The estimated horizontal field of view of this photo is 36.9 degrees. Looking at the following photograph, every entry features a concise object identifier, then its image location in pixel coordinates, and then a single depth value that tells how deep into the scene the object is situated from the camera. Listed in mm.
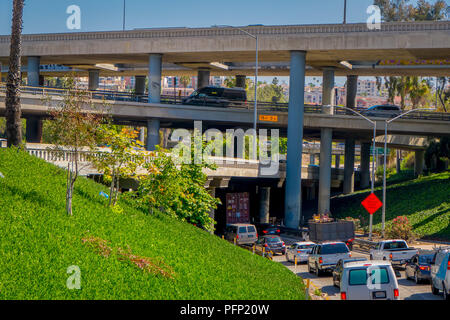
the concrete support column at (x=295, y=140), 59375
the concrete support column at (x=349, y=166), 81250
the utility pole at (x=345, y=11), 65125
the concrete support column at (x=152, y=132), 67188
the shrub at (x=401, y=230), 48188
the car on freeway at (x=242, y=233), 45250
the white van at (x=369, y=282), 20000
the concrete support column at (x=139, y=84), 97444
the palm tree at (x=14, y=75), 32250
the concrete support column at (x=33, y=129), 81438
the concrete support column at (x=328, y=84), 70688
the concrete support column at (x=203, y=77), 79875
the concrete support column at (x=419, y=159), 95181
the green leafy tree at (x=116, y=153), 25955
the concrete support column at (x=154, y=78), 65188
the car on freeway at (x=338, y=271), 27422
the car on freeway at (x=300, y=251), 37500
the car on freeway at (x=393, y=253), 33969
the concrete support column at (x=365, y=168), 89125
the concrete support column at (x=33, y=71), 69500
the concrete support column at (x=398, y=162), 118500
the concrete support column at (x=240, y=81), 89688
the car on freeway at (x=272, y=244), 42062
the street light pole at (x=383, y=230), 49375
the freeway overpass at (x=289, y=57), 55969
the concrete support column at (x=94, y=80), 91500
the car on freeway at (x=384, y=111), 64500
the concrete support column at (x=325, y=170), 66312
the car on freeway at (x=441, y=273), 22562
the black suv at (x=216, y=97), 67938
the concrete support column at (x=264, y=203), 70312
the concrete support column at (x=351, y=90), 79275
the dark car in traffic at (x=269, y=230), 52938
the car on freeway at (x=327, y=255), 32062
